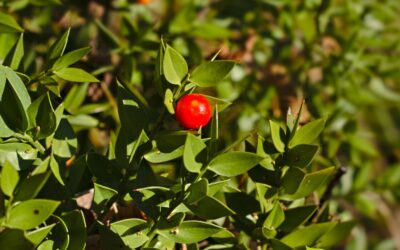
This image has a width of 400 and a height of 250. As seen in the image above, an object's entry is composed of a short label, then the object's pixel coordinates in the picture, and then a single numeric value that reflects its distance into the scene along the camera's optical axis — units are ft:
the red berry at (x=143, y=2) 2.98
